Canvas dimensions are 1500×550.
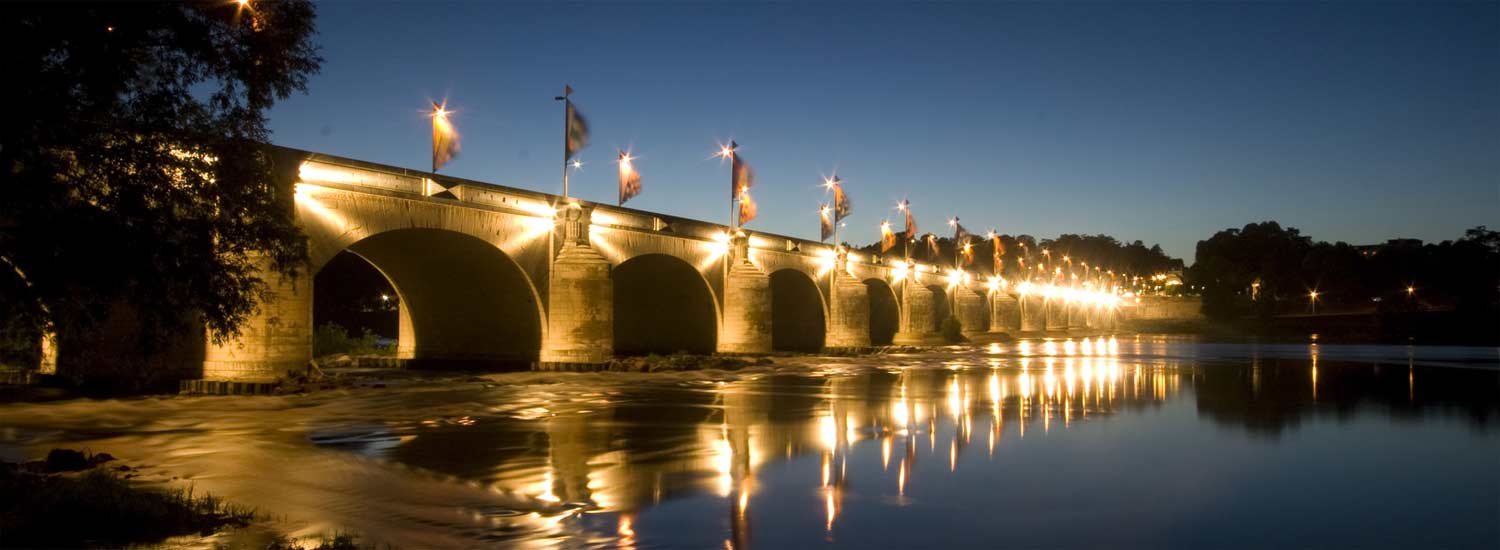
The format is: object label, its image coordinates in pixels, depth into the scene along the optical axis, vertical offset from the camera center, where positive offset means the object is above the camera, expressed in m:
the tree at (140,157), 11.93 +2.10
